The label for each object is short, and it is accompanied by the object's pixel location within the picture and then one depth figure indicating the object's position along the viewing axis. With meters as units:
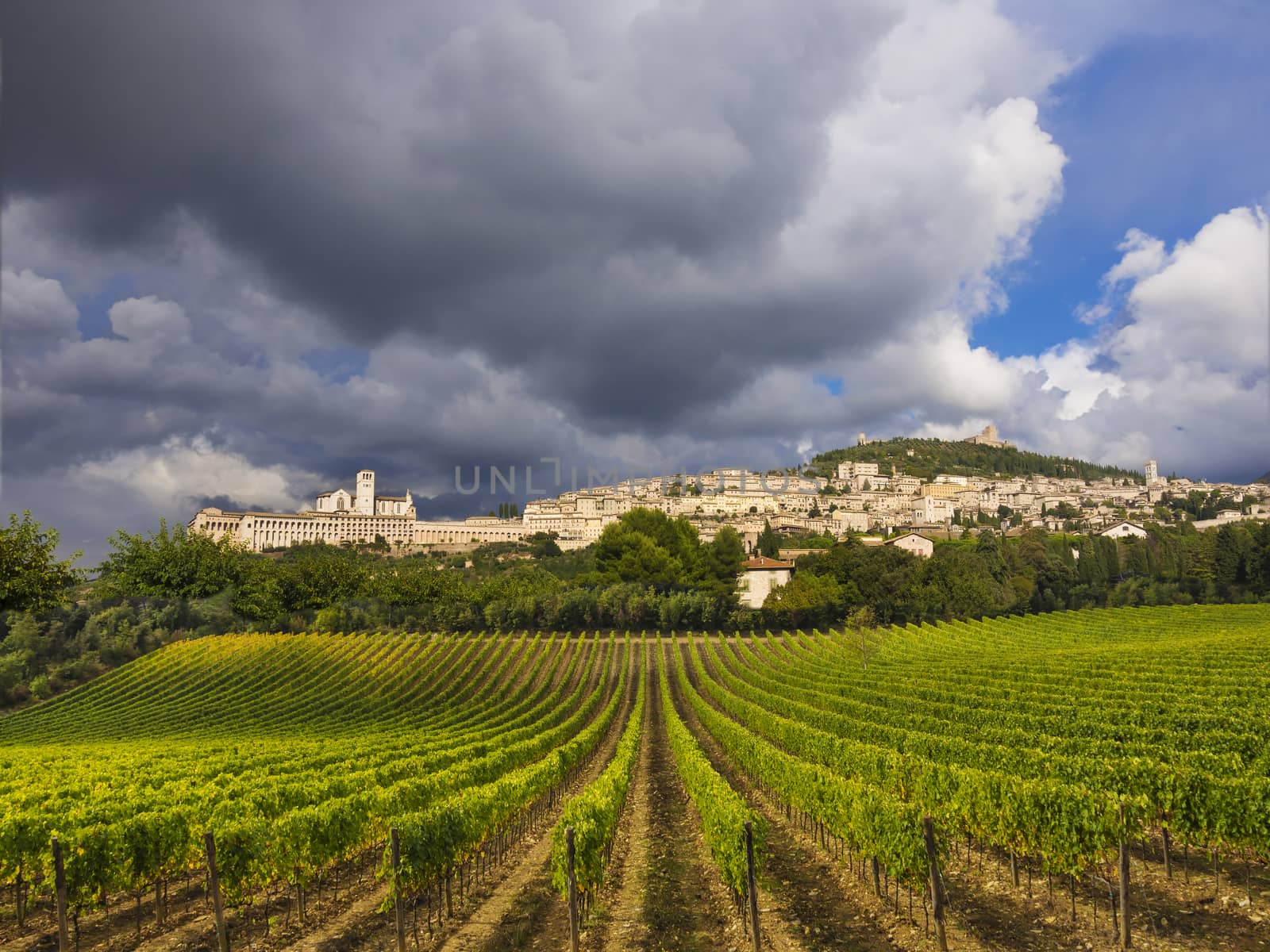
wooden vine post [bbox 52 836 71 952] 8.70
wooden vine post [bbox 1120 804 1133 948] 8.18
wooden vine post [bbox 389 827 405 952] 8.72
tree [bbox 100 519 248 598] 64.00
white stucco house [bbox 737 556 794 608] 93.31
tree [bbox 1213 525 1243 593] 76.38
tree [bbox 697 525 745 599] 82.47
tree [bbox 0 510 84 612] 34.47
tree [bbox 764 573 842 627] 69.69
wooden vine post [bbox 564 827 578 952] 8.71
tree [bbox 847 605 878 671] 46.12
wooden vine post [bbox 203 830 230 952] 8.84
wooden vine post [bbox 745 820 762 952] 8.52
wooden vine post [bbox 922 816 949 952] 8.46
